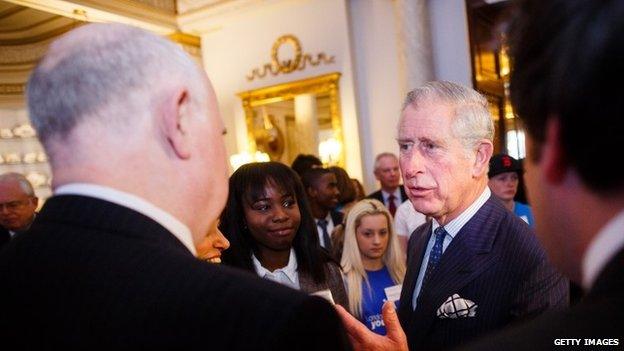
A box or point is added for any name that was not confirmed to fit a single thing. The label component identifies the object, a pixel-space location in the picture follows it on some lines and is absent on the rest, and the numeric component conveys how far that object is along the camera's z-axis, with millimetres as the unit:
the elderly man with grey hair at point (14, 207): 4047
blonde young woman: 2857
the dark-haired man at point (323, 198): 4539
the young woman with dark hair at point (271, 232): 2355
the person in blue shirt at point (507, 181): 3430
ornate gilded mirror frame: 7430
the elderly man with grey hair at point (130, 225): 649
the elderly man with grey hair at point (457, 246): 1415
